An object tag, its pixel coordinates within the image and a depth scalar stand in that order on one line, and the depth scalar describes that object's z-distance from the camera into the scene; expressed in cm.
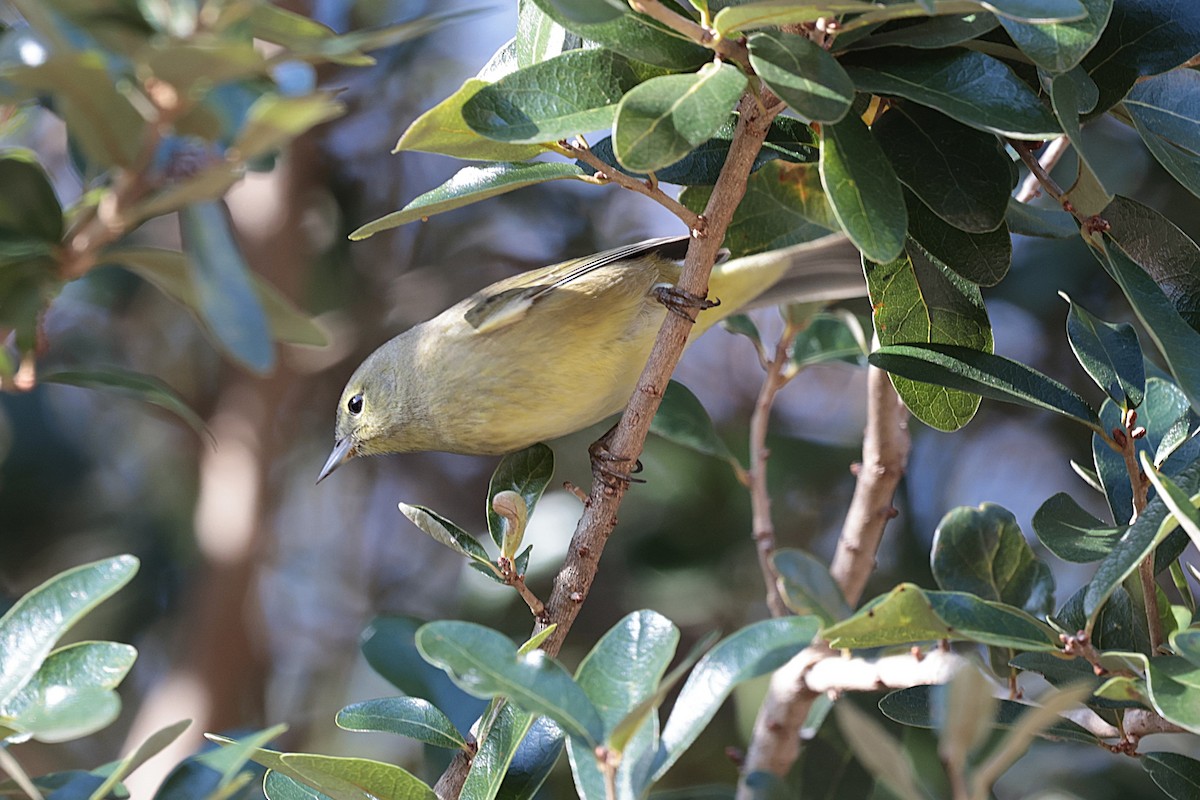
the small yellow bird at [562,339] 317
